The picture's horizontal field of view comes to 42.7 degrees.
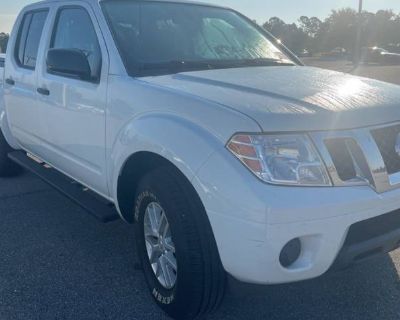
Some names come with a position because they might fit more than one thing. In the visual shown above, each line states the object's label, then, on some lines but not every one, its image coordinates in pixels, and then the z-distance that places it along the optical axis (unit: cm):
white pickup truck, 232
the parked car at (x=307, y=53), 5234
